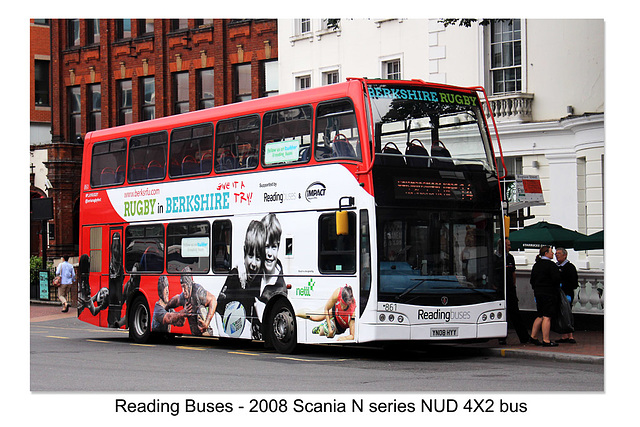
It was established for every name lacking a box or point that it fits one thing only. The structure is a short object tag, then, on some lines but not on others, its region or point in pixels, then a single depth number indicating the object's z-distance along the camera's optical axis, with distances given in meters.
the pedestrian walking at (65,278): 32.88
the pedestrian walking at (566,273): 19.59
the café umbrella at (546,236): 22.03
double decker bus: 16.36
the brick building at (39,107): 35.94
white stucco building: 25.11
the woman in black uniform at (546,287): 18.47
